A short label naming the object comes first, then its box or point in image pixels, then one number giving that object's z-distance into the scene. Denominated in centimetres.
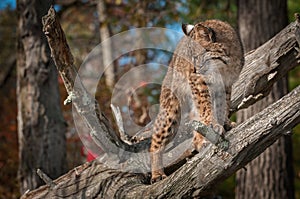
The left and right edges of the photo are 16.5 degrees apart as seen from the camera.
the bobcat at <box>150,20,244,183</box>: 783
